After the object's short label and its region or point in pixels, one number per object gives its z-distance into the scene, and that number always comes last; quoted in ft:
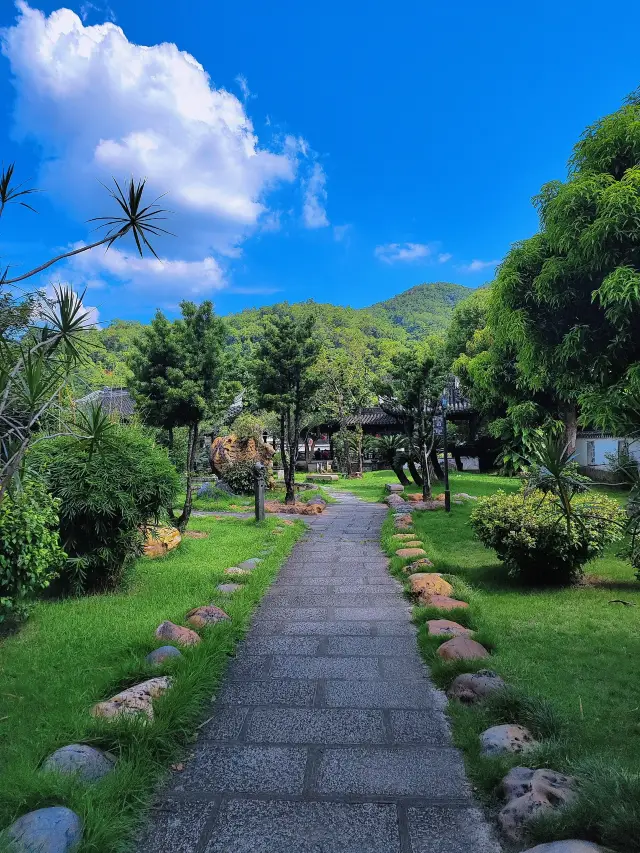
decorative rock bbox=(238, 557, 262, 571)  22.98
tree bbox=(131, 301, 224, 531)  32.86
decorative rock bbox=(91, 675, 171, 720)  9.71
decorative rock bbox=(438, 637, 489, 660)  12.73
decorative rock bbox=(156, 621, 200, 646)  13.39
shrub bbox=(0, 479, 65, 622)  13.76
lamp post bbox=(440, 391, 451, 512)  40.22
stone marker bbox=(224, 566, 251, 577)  21.18
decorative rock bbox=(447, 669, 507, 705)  10.76
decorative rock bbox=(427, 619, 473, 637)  14.44
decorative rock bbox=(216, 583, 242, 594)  19.19
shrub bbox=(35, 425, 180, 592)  18.43
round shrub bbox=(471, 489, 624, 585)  19.43
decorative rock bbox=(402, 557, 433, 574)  22.27
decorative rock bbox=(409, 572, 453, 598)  18.75
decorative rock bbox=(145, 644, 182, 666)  11.97
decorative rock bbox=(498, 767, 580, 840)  7.00
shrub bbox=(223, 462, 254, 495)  55.88
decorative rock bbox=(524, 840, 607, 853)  6.06
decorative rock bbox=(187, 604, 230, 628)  15.07
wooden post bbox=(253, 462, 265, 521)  36.27
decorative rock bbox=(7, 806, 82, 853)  6.45
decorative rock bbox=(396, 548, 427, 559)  24.76
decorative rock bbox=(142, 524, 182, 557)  25.21
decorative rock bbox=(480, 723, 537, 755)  8.80
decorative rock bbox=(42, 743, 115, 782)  7.95
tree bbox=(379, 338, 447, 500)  49.32
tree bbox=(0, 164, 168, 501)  8.02
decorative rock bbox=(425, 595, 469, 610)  16.98
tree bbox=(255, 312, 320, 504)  44.06
